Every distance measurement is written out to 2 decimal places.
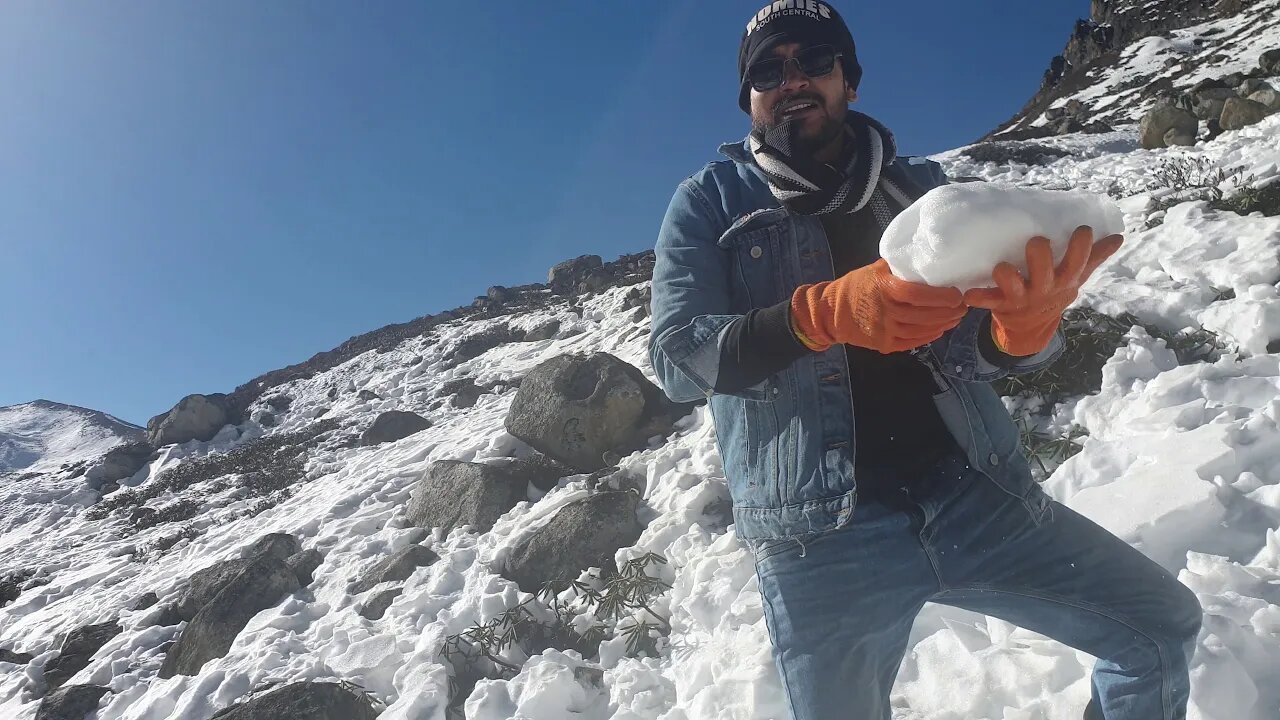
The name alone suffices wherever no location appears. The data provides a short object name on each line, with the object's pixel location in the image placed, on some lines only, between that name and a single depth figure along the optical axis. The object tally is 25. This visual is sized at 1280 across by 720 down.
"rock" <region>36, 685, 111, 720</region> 5.43
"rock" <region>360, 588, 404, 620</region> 5.52
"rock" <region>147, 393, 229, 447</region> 21.95
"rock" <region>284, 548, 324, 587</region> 6.84
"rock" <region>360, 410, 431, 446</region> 14.38
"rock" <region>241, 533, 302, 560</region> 7.24
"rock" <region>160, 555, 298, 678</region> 5.77
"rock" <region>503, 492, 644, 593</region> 5.13
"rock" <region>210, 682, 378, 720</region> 4.05
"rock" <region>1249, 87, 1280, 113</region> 10.97
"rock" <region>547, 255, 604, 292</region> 34.72
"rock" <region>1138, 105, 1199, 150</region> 13.47
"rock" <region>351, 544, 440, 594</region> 6.01
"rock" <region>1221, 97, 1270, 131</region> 11.02
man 1.60
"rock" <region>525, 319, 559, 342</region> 21.78
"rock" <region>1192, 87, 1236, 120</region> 13.28
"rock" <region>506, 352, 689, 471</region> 7.46
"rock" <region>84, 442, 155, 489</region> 19.11
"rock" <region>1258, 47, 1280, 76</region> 15.47
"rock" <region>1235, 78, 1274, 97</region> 12.90
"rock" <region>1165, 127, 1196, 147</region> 13.06
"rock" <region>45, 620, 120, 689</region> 6.49
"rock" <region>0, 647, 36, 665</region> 7.22
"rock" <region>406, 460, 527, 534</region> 6.64
